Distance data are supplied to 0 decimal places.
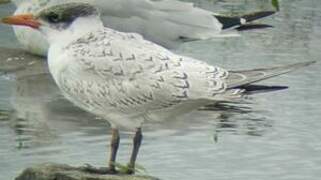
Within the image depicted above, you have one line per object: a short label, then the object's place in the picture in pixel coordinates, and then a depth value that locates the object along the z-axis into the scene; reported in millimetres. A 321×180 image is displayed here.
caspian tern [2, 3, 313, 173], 4883
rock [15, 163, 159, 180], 4930
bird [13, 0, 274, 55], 8477
